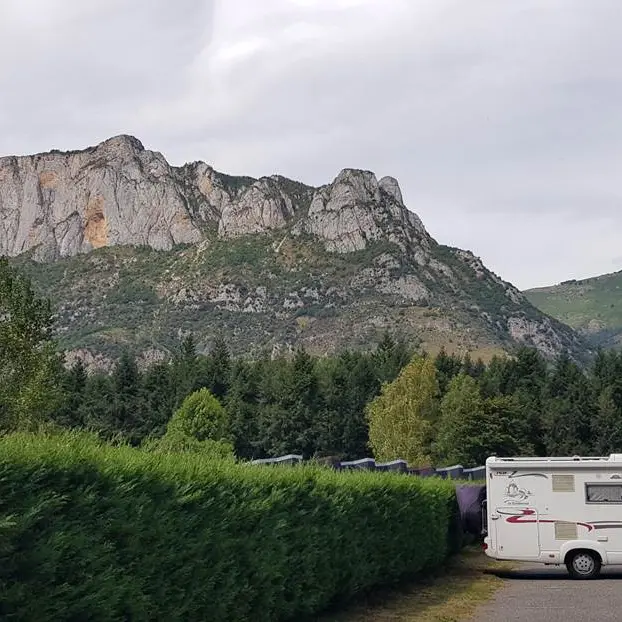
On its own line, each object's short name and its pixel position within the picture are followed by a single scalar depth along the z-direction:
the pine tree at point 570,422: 68.44
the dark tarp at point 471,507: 20.86
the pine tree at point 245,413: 76.50
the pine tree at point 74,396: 73.89
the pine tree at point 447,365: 84.31
